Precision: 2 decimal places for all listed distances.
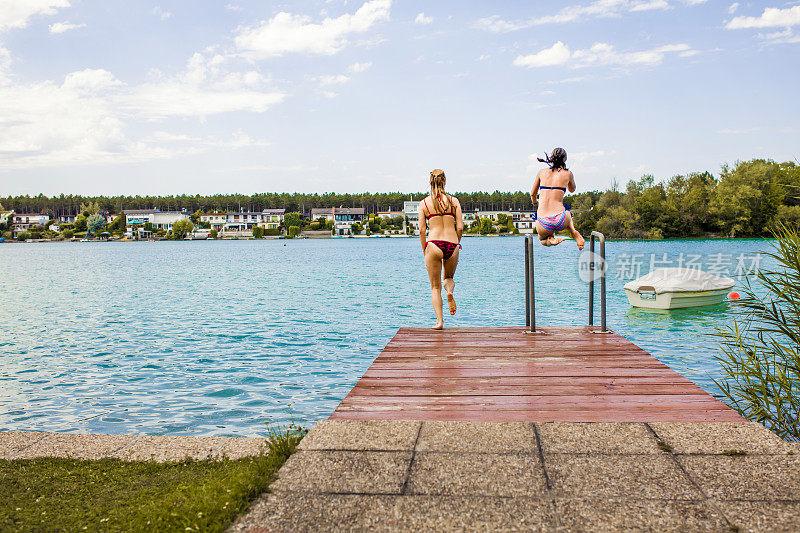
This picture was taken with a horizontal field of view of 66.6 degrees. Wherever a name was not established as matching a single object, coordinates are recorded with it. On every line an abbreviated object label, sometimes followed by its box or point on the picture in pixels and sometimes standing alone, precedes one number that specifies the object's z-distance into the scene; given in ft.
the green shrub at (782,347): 20.21
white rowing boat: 66.54
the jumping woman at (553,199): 23.81
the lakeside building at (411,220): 605.36
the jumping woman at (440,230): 26.66
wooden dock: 15.26
